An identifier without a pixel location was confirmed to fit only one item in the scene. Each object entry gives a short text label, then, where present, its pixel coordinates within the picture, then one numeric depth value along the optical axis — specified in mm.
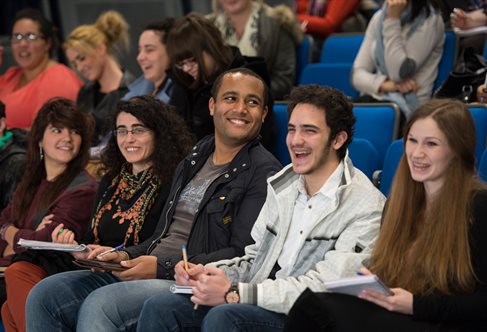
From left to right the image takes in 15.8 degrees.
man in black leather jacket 6575
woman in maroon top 8043
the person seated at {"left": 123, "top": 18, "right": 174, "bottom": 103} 9421
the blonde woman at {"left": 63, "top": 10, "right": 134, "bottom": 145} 10506
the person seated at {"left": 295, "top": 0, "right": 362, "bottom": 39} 11332
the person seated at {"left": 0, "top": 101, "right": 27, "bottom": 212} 8782
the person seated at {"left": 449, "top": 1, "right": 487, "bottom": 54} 8602
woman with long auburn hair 5260
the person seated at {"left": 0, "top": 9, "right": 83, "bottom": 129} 10666
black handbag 7956
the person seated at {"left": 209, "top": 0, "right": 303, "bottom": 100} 10054
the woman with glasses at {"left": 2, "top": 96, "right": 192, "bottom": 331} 7350
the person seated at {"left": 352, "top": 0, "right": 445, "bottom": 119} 8715
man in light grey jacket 5769
